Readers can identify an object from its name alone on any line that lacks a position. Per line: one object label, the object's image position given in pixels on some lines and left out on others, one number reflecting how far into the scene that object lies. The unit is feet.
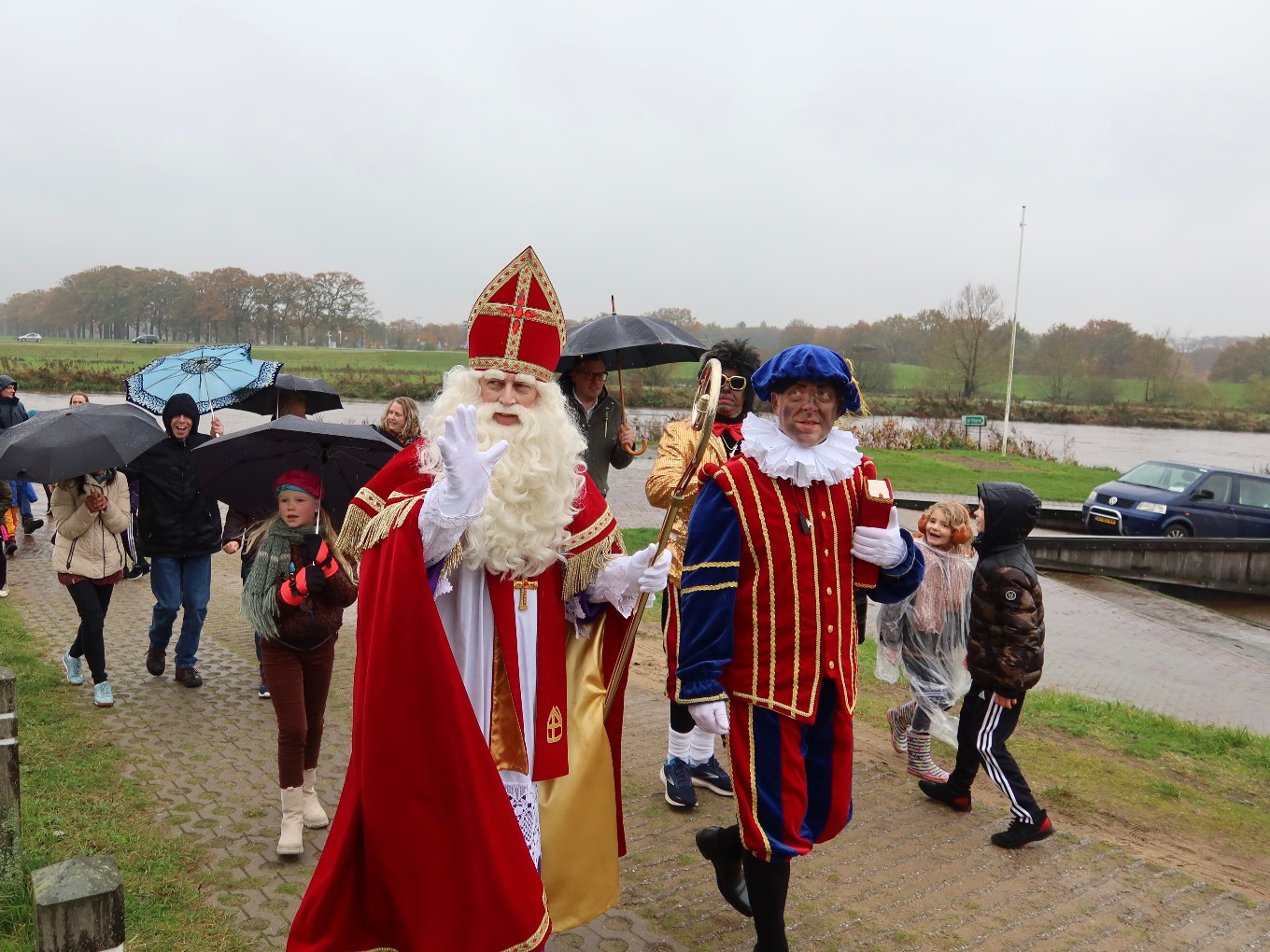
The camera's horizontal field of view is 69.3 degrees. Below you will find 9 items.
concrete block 6.80
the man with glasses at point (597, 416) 17.44
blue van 50.85
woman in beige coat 19.51
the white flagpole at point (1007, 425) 99.25
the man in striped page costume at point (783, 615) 10.22
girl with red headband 13.57
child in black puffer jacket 15.01
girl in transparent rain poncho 17.30
